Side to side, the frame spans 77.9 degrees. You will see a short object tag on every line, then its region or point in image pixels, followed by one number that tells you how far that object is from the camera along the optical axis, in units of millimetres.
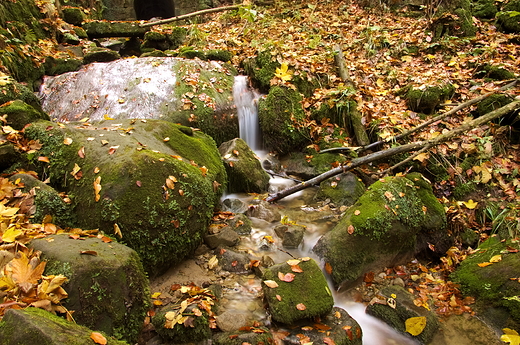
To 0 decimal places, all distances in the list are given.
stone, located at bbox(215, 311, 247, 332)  3084
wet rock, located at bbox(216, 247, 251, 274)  4113
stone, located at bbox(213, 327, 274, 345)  2828
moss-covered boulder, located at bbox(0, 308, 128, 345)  1699
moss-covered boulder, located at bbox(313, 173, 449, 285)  4234
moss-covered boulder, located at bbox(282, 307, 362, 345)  3070
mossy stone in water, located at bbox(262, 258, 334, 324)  3186
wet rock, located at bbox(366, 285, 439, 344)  3510
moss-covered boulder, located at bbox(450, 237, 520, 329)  3578
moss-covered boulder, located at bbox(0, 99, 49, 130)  4301
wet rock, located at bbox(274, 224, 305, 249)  4734
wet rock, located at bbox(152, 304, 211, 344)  2869
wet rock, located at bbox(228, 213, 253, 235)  4902
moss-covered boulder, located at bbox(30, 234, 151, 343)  2490
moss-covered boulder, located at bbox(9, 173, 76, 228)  3406
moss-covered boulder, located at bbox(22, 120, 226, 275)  3510
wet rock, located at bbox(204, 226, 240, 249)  4398
